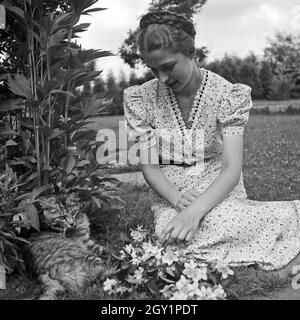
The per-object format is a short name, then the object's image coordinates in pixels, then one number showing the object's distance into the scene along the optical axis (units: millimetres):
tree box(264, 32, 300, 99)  22922
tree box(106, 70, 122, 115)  21131
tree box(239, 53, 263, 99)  23344
